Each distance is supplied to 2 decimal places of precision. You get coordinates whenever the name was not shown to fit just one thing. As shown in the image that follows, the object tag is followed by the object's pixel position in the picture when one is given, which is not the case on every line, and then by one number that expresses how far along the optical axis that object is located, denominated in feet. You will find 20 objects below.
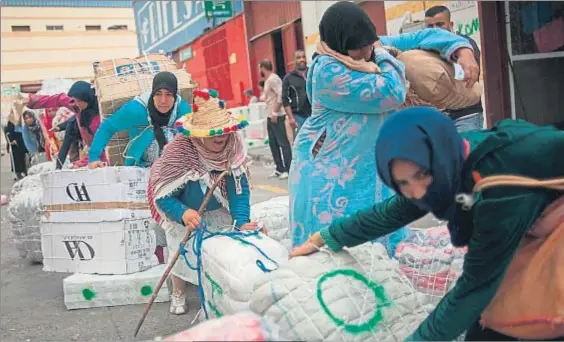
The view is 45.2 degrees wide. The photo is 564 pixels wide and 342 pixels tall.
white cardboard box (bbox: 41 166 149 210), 14.99
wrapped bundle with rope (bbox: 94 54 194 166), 17.19
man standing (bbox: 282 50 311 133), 27.43
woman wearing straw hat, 11.82
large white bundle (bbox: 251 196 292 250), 14.25
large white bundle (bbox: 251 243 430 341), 6.90
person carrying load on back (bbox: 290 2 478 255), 9.74
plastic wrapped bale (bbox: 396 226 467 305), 8.49
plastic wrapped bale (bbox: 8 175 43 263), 19.25
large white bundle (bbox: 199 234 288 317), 8.65
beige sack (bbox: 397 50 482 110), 9.97
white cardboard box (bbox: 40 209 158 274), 15.05
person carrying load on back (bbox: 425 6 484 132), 15.40
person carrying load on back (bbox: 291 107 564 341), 5.85
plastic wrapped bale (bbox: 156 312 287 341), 5.33
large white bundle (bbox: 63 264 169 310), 14.79
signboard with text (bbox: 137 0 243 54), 67.05
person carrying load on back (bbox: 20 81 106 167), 19.20
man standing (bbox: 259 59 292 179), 31.22
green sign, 57.26
